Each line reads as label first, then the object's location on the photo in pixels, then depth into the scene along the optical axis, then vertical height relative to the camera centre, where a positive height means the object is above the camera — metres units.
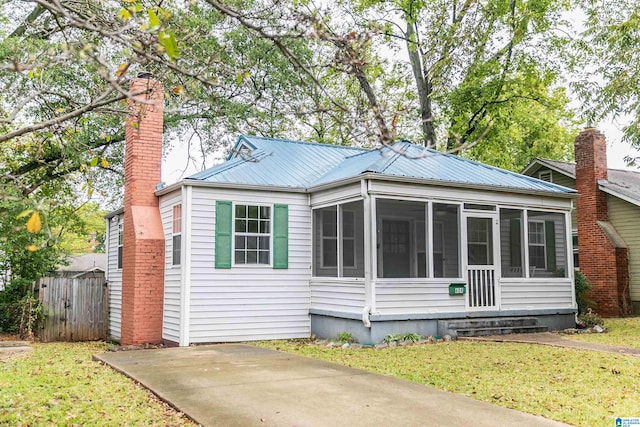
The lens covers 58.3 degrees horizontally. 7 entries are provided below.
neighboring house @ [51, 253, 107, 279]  35.62 -0.25
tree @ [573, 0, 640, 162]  13.08 +4.45
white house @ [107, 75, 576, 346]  11.27 +0.08
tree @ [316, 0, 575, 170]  21.73 +7.69
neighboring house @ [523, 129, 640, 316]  17.25 +0.78
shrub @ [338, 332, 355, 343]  11.16 -1.57
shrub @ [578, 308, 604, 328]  13.85 -1.59
